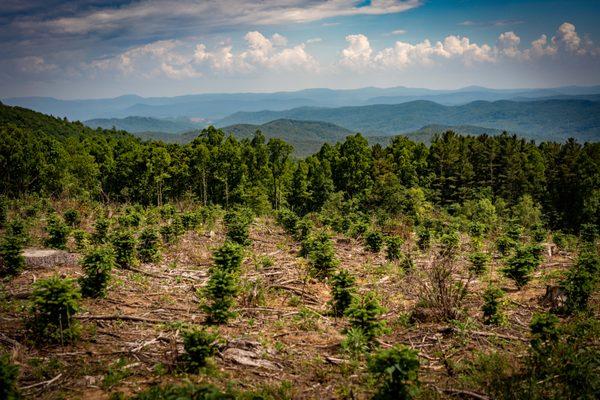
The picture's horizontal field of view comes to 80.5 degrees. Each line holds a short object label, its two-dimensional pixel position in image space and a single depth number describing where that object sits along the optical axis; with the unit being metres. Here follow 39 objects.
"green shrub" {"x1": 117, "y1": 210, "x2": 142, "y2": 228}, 20.88
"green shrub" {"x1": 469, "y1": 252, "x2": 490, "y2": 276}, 14.80
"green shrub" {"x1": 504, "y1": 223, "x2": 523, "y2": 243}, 22.34
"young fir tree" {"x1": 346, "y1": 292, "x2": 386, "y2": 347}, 8.63
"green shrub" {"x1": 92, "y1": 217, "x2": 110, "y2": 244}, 17.06
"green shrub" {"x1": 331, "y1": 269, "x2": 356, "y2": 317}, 10.71
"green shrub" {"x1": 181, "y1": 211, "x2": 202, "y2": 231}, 21.68
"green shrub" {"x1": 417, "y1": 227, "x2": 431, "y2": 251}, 20.27
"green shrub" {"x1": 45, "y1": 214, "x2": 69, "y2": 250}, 15.38
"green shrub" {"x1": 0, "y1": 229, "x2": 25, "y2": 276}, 11.72
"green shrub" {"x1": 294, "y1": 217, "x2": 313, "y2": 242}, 21.75
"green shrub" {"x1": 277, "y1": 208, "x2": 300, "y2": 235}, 23.38
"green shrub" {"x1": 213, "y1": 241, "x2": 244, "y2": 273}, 12.88
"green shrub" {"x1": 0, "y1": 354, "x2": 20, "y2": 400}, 5.50
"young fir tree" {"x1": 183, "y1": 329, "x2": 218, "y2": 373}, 7.27
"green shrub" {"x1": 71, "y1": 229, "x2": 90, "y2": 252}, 15.83
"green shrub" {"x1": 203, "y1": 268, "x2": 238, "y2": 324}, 9.63
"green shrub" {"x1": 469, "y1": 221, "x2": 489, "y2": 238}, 24.94
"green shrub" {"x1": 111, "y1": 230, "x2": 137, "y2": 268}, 13.76
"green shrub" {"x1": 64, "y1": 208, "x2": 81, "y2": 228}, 20.58
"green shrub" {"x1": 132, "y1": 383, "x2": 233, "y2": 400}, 5.23
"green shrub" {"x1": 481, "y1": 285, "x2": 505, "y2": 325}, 9.89
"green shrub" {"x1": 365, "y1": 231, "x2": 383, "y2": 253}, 19.19
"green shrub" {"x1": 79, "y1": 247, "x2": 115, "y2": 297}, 10.59
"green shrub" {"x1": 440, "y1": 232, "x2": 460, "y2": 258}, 19.09
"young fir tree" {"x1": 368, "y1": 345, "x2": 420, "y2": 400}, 5.94
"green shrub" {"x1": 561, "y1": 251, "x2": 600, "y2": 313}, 10.19
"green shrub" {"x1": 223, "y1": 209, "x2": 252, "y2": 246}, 18.92
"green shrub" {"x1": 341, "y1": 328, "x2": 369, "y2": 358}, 8.24
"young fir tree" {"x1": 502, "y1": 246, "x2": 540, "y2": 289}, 13.12
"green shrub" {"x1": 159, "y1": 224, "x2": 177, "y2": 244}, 17.98
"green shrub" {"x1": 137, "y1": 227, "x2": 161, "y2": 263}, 15.16
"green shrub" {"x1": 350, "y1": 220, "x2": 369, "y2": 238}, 22.55
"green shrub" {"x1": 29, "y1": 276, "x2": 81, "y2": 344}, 7.89
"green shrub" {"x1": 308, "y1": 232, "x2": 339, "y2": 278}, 13.99
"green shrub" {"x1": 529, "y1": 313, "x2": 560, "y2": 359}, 7.67
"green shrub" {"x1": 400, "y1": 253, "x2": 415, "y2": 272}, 14.49
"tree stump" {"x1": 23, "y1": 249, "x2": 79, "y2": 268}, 12.97
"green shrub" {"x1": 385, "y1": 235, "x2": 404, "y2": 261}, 17.50
